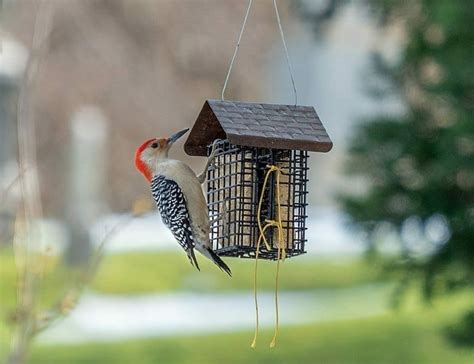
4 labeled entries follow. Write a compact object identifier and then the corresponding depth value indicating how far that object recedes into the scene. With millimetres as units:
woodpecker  12160
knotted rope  10641
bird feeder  10500
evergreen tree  17234
